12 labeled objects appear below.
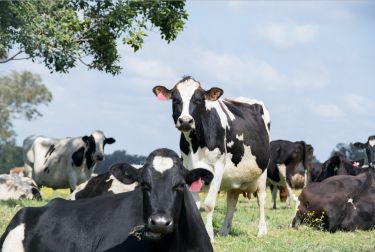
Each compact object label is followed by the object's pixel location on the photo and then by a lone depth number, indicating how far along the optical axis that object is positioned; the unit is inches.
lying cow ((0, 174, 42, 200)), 960.3
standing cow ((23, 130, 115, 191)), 1109.7
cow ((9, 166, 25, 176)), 2227.1
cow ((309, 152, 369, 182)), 1033.5
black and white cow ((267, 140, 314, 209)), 1139.9
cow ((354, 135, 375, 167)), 1068.5
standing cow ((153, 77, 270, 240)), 545.0
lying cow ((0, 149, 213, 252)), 322.0
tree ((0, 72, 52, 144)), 3095.5
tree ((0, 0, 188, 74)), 740.0
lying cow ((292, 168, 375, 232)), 653.9
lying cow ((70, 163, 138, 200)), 603.8
